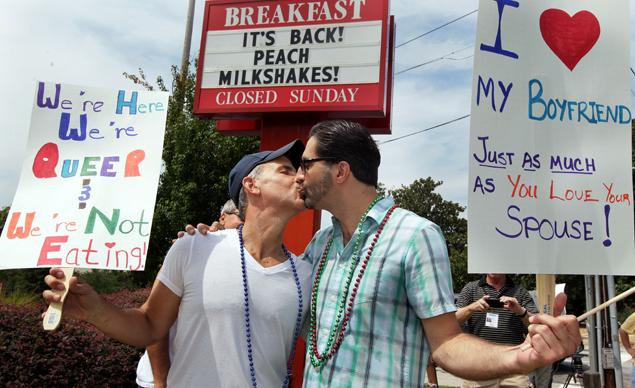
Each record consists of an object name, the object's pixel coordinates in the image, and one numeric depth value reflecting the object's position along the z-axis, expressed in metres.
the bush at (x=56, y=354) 4.98
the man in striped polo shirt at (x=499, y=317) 5.42
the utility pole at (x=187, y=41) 14.06
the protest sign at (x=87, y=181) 2.31
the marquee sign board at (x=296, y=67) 5.05
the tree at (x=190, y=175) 11.89
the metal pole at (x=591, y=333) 7.88
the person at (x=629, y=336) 4.13
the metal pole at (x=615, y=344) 7.46
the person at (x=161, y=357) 2.30
